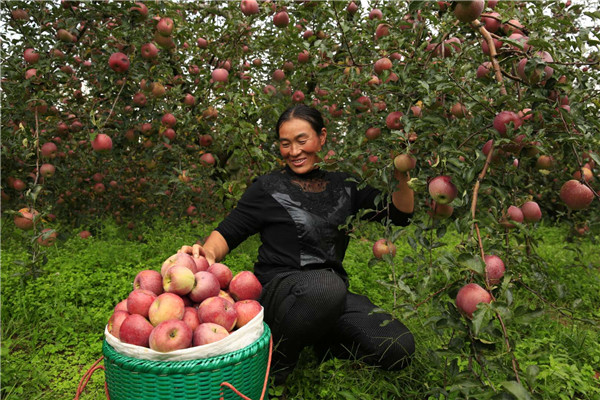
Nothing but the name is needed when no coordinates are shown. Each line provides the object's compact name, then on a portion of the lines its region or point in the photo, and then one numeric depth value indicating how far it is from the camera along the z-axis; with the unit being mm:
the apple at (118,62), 2887
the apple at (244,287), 1744
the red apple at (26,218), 2734
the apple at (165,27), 2865
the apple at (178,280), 1530
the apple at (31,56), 2828
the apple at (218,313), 1460
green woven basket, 1267
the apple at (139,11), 2841
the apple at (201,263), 1751
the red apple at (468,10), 1267
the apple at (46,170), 3084
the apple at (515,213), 1745
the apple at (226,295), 1652
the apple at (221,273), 1783
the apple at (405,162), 1485
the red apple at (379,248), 2000
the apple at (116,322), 1449
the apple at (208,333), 1365
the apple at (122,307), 1577
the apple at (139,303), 1481
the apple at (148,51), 2938
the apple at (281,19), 2992
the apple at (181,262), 1633
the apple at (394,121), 1669
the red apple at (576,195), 1529
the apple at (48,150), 3180
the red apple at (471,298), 1091
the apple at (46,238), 2729
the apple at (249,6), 2898
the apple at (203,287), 1586
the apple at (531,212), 1832
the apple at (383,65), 2061
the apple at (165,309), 1418
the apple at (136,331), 1368
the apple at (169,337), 1291
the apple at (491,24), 1571
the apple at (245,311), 1538
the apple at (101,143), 2811
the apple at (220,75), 3004
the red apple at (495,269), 1207
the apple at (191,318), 1474
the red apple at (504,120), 1268
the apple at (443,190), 1333
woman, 1744
